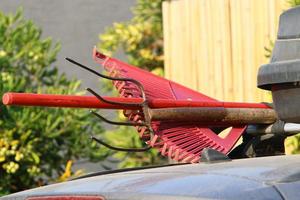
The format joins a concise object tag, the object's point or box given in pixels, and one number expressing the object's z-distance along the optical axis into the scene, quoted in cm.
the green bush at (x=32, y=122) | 1113
